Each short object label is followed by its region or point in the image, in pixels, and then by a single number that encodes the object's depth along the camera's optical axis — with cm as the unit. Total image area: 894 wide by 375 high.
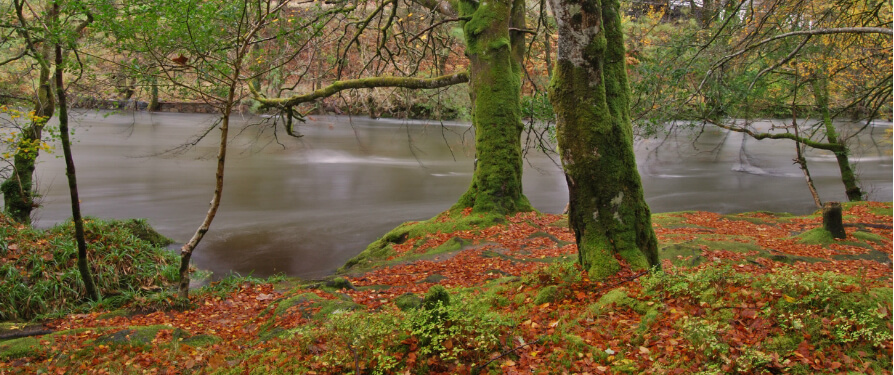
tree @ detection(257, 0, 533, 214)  1005
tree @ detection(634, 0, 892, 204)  874
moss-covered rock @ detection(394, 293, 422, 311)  482
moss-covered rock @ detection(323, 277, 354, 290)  692
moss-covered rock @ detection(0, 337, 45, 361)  454
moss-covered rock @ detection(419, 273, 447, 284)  728
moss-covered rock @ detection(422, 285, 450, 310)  374
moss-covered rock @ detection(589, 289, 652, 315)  405
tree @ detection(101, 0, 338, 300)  628
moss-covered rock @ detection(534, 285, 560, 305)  457
